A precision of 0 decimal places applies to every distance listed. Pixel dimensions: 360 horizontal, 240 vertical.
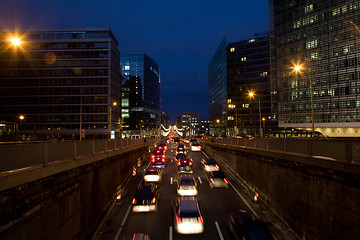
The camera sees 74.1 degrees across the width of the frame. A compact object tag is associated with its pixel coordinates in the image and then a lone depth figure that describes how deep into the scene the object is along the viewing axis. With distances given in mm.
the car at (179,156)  34884
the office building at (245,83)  115562
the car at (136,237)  9289
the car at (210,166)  26053
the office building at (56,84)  81000
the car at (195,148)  51409
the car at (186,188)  17938
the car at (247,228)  10211
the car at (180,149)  42694
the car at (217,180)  20964
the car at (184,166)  26205
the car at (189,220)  11977
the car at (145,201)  15002
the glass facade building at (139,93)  137262
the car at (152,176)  22344
